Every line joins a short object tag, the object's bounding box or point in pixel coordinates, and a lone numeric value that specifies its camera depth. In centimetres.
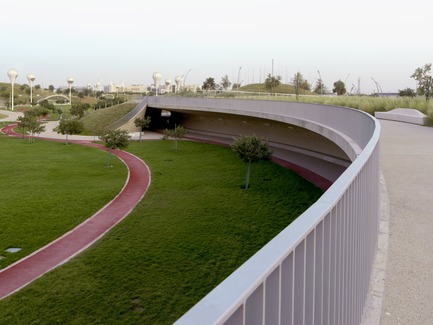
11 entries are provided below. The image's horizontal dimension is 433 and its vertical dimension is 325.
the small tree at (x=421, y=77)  6438
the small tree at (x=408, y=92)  7043
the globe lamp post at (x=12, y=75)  11848
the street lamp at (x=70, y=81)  13850
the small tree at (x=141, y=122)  5651
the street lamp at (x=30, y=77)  12706
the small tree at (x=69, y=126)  4775
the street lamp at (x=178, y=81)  11262
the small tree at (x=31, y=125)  4946
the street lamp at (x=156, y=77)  9538
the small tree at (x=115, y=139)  3712
